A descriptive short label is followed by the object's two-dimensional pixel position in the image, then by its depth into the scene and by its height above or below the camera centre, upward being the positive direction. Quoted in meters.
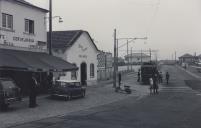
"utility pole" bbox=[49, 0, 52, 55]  31.20 +3.84
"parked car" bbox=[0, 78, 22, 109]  19.75 -1.39
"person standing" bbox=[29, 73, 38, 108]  21.81 -1.55
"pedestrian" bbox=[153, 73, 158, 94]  35.38 -1.86
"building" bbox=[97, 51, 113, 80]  60.75 -0.12
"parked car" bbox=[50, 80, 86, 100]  26.62 -1.62
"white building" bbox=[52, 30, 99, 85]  37.38 +1.54
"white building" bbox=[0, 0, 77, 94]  26.08 +1.72
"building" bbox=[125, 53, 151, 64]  190.75 +4.62
